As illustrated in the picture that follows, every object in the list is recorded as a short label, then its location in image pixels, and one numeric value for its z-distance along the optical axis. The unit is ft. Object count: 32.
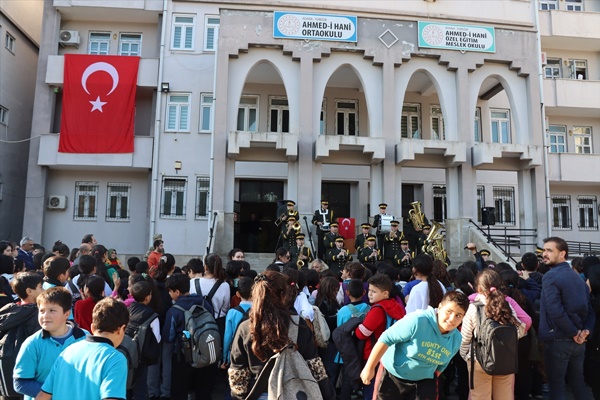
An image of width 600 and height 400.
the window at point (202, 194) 62.03
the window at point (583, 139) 72.38
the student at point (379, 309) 14.78
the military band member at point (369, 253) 40.47
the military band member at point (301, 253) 40.01
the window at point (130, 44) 65.16
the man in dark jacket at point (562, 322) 16.96
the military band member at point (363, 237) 43.47
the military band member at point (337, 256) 40.22
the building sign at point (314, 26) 53.11
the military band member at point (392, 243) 43.83
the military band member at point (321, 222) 46.39
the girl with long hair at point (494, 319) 14.34
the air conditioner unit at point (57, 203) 62.23
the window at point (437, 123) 67.77
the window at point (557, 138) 71.82
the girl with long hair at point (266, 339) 10.29
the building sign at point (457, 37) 55.16
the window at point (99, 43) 64.85
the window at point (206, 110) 62.69
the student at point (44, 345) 10.64
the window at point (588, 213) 71.41
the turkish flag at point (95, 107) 60.01
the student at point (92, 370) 9.29
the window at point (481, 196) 68.44
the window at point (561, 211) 71.20
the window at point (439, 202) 67.31
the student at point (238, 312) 15.28
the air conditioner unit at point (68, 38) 62.95
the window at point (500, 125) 68.52
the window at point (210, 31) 62.87
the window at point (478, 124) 67.92
